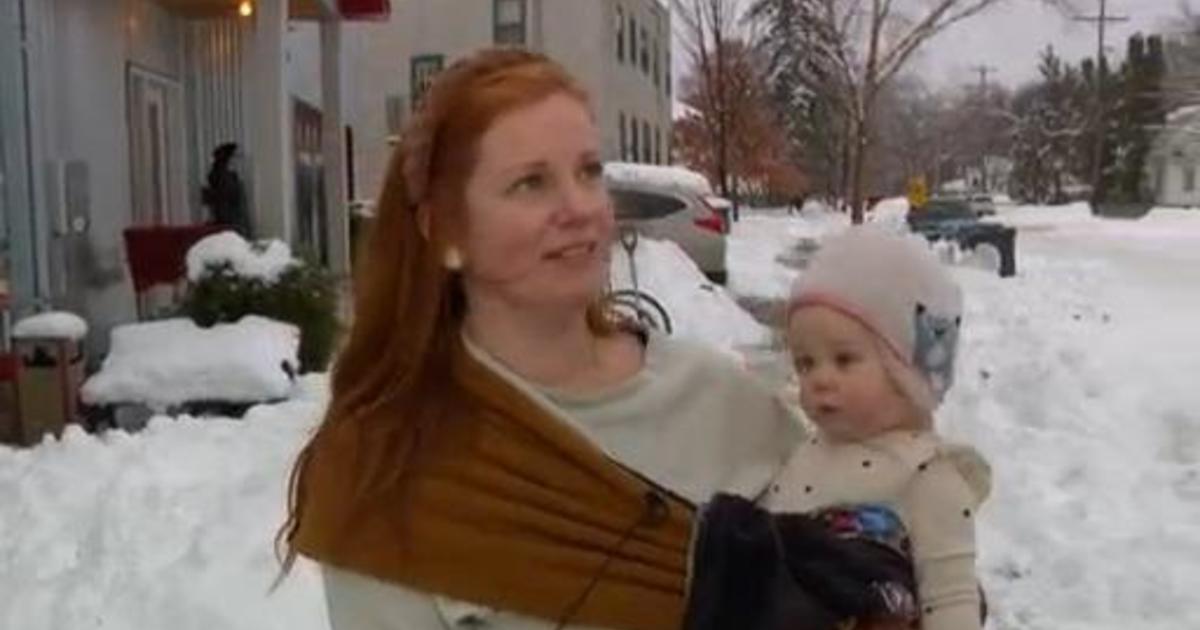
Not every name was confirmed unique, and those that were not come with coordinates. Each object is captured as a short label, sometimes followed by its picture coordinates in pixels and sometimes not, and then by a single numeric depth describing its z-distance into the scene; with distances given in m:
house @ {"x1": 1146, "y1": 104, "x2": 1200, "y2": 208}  93.44
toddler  2.01
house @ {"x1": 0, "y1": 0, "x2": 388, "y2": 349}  12.18
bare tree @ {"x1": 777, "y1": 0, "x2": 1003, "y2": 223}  38.97
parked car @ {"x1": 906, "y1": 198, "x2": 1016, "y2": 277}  28.97
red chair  14.35
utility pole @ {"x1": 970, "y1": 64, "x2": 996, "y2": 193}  119.62
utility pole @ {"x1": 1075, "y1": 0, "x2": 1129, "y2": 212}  82.50
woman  1.90
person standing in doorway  16.31
